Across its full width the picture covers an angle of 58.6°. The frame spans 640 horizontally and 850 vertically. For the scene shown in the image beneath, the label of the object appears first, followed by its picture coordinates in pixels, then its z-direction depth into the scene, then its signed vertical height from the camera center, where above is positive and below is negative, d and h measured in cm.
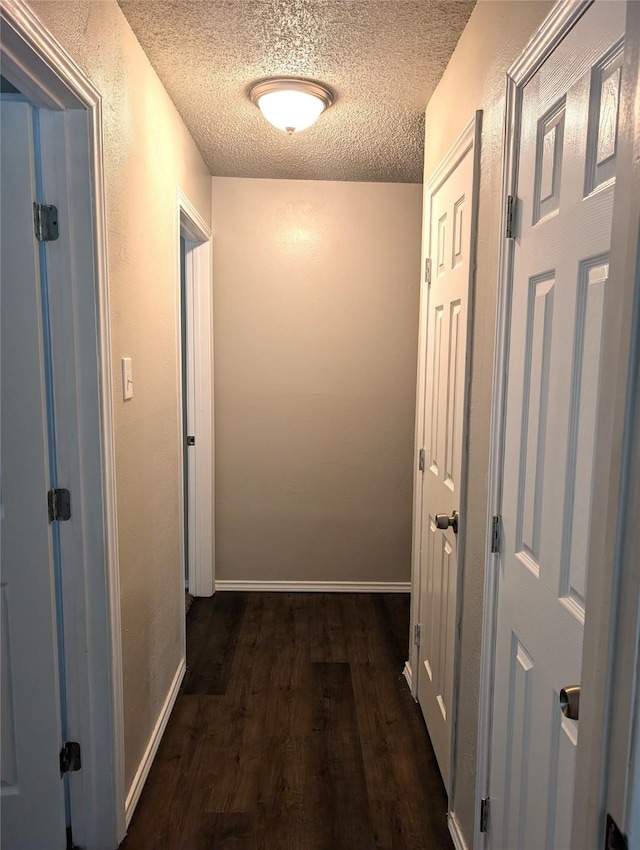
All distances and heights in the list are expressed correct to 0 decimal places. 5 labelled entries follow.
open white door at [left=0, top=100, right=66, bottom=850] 141 -49
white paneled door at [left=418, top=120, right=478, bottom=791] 182 -21
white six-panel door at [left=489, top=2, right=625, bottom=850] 97 -10
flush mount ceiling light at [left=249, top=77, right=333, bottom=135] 215 +101
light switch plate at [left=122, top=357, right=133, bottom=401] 174 -6
